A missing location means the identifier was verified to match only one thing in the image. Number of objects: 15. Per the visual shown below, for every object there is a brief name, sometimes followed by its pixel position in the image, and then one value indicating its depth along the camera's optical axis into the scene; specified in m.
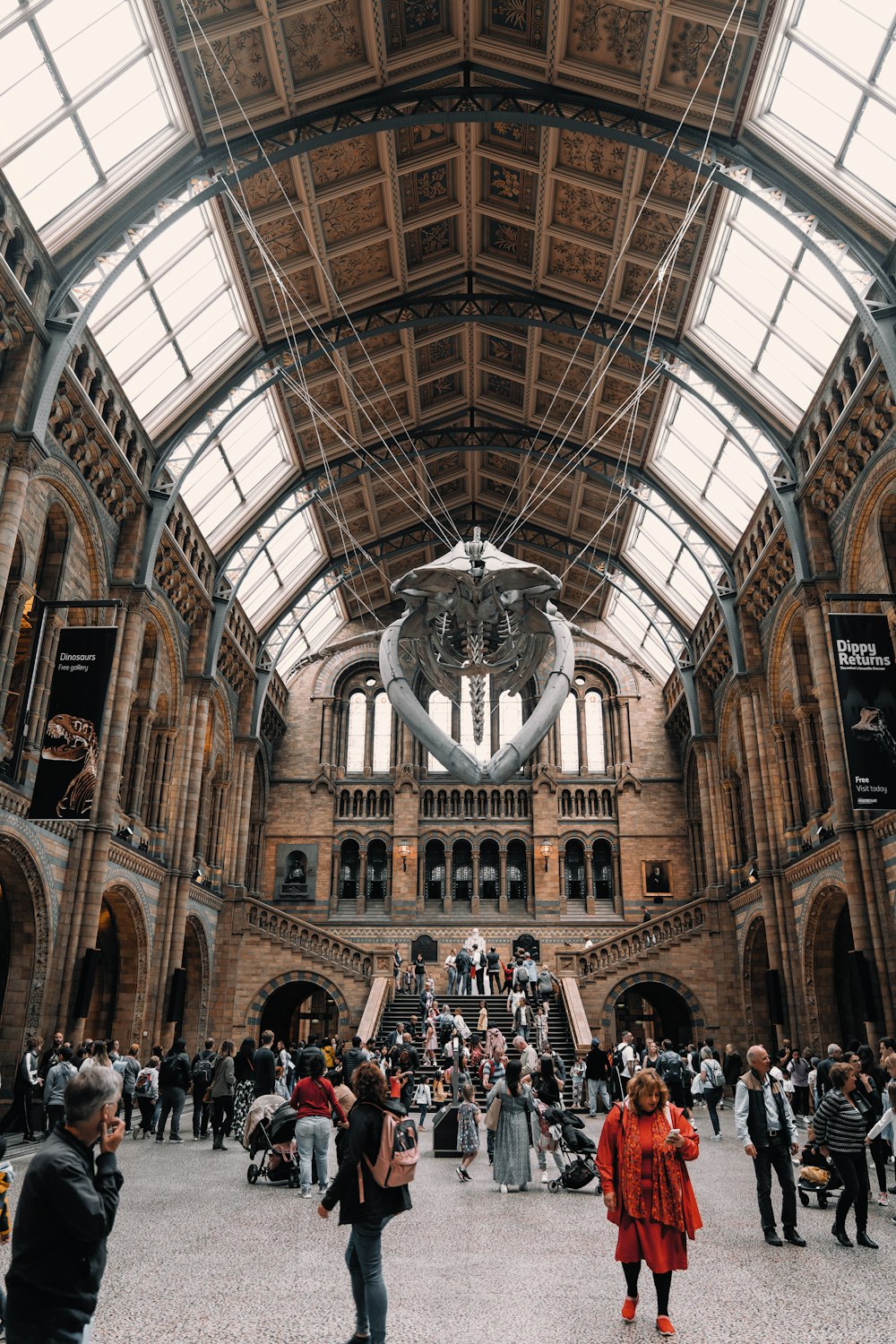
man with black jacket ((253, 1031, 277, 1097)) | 12.09
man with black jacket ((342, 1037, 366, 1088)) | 13.45
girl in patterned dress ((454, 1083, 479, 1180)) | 10.98
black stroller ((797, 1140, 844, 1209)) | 8.63
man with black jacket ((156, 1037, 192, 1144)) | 13.93
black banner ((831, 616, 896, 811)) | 14.72
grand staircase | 23.75
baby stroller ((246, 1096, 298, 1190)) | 9.82
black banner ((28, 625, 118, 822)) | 14.64
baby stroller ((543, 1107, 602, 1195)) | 10.11
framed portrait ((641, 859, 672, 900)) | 33.28
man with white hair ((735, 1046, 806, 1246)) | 7.20
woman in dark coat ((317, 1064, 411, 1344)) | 4.55
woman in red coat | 5.20
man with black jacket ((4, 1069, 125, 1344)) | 3.03
